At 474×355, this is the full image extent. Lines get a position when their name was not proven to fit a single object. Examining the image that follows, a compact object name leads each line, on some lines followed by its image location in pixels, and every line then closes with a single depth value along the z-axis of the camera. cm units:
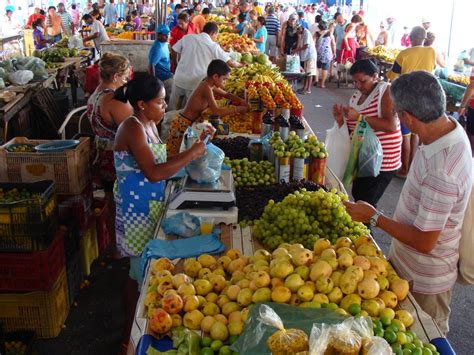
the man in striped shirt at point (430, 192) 225
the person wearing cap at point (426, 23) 1234
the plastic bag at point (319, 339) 151
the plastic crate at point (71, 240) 388
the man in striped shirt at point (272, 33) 1544
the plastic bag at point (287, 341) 158
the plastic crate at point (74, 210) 412
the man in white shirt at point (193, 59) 781
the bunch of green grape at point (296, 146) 360
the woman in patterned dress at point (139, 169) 302
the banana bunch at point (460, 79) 945
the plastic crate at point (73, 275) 389
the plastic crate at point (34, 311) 343
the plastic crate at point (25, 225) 323
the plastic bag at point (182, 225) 286
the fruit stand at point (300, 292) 197
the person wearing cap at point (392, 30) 1673
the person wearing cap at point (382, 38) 1546
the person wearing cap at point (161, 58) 867
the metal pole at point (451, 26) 1112
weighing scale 302
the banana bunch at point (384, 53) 1321
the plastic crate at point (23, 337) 304
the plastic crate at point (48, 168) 405
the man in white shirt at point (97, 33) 1316
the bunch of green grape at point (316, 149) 367
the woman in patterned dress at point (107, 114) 411
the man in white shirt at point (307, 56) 1346
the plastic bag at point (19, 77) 805
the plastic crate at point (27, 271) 329
